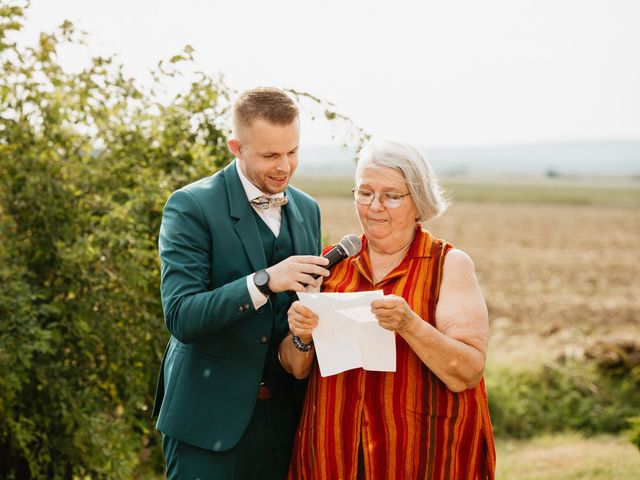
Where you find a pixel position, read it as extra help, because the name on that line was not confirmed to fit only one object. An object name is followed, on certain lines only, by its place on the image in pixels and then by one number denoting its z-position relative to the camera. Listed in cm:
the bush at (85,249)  457
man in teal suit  315
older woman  307
